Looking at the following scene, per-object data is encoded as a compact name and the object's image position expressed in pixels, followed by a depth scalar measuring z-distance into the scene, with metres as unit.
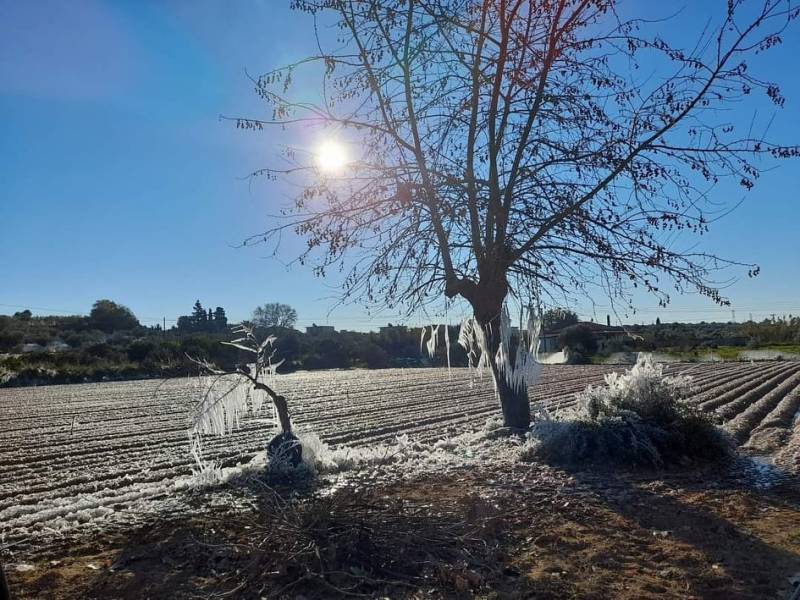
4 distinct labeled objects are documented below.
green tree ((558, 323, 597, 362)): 51.85
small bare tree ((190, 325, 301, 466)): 7.61
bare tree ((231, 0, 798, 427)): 8.40
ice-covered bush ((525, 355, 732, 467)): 7.85
